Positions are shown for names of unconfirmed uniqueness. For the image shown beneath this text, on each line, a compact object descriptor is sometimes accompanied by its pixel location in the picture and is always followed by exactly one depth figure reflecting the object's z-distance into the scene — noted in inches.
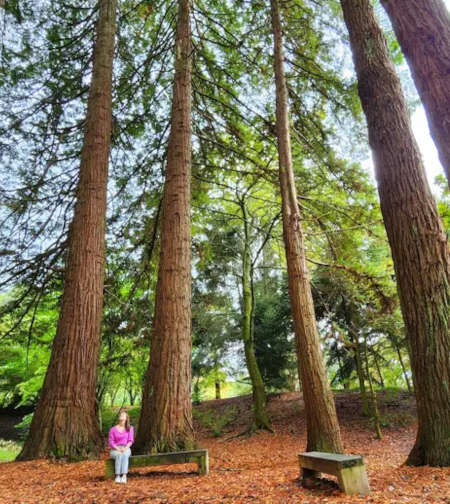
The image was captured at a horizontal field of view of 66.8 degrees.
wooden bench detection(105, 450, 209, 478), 149.0
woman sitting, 146.7
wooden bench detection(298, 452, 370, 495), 107.1
